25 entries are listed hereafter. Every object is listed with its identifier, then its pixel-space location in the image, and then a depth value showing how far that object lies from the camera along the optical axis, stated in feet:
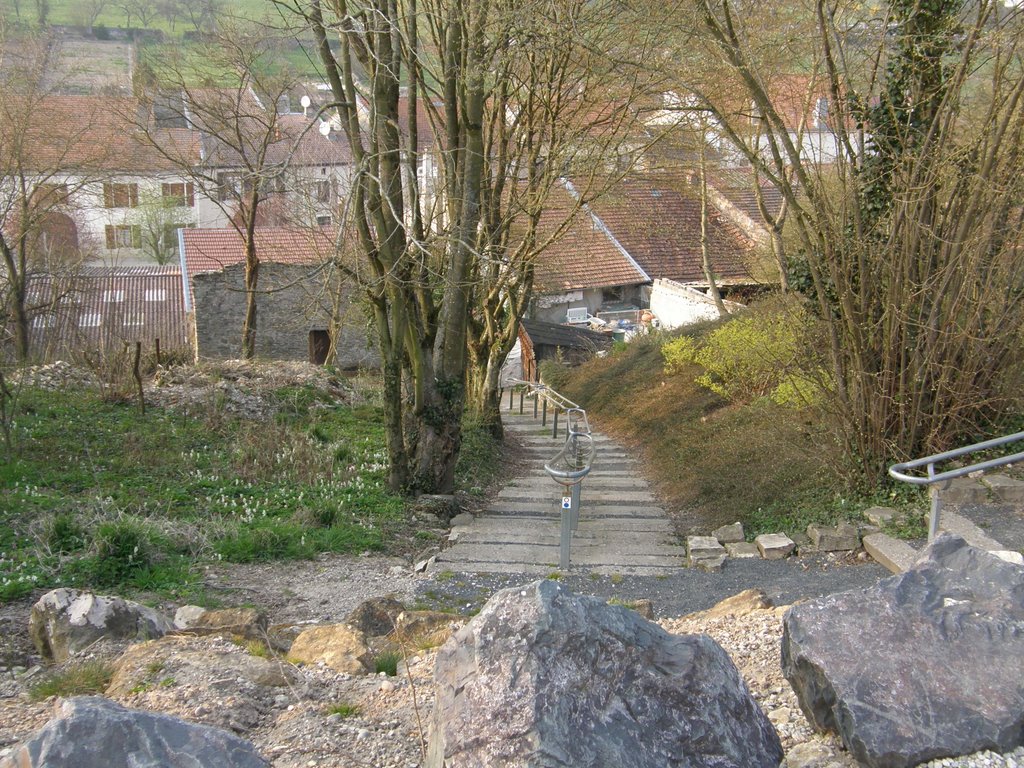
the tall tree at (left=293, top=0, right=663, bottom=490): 33.14
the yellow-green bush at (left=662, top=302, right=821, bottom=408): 41.09
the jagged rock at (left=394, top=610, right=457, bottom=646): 18.54
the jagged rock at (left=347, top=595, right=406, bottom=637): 19.56
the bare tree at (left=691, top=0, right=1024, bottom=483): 27.25
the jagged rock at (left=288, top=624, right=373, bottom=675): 16.60
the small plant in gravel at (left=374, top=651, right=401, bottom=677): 16.52
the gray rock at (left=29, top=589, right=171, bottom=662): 18.29
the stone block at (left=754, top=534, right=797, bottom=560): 27.45
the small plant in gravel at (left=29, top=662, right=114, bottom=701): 14.92
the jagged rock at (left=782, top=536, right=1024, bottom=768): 10.77
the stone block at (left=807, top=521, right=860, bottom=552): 26.58
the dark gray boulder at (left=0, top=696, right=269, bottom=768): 9.16
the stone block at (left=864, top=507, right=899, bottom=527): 27.07
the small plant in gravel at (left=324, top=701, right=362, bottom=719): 13.70
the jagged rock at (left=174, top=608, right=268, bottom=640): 18.92
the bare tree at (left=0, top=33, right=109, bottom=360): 64.39
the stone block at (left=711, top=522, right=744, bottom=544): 29.89
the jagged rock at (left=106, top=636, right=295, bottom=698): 14.70
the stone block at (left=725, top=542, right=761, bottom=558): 28.30
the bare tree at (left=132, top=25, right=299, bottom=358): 59.77
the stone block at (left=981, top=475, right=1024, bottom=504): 26.94
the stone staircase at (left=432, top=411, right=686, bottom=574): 29.73
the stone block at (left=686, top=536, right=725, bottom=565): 28.17
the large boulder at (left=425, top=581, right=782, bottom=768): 10.05
